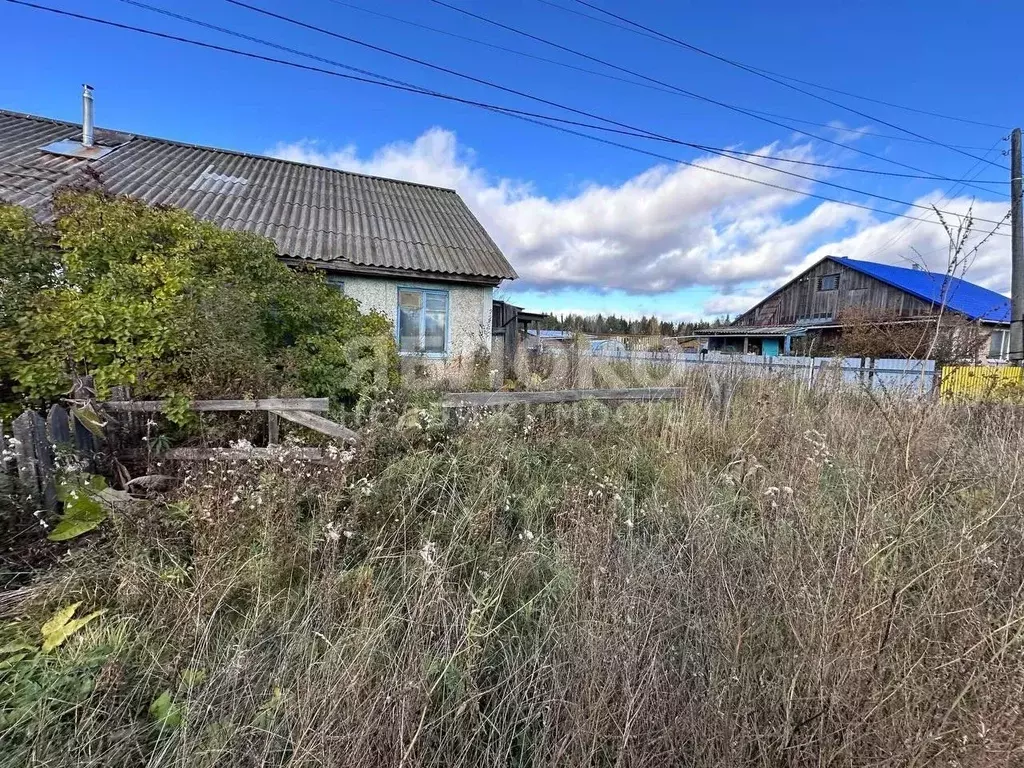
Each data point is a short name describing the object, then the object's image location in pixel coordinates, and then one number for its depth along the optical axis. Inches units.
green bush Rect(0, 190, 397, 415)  146.0
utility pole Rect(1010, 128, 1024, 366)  494.0
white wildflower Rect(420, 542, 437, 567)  78.5
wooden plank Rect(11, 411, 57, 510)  111.8
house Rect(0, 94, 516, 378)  369.7
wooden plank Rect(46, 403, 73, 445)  118.5
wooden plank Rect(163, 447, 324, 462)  120.2
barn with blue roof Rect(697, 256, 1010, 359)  919.1
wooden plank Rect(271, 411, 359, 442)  144.8
